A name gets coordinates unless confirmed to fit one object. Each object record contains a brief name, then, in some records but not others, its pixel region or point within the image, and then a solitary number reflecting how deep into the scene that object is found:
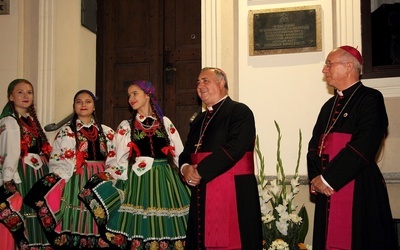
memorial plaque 6.09
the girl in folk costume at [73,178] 5.66
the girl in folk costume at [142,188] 5.43
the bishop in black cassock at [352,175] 4.24
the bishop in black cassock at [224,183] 4.73
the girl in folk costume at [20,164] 5.62
